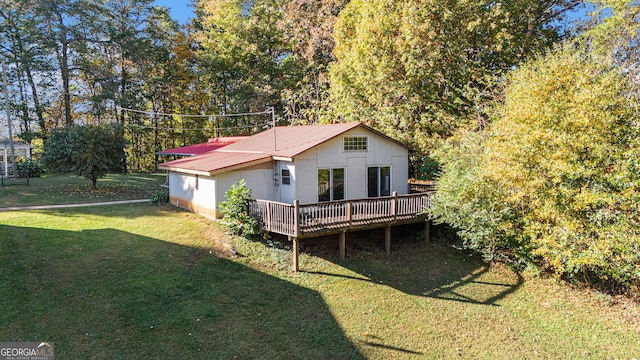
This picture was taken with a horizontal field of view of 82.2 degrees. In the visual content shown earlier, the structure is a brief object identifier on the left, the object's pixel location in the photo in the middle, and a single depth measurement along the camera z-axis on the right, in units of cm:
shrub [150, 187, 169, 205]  1714
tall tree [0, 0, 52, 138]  2591
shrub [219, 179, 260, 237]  1221
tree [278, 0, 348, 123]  2583
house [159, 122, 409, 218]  1341
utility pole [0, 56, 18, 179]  2279
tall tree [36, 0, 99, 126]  2612
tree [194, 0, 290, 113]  3077
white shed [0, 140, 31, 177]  2370
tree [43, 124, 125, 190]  1814
